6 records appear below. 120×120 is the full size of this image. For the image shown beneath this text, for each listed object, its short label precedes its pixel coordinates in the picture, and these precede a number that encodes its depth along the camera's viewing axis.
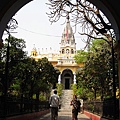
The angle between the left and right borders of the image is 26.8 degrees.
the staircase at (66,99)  33.08
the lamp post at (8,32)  9.05
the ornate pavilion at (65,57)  48.34
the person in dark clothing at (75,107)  11.12
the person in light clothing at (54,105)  9.77
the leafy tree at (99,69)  16.59
